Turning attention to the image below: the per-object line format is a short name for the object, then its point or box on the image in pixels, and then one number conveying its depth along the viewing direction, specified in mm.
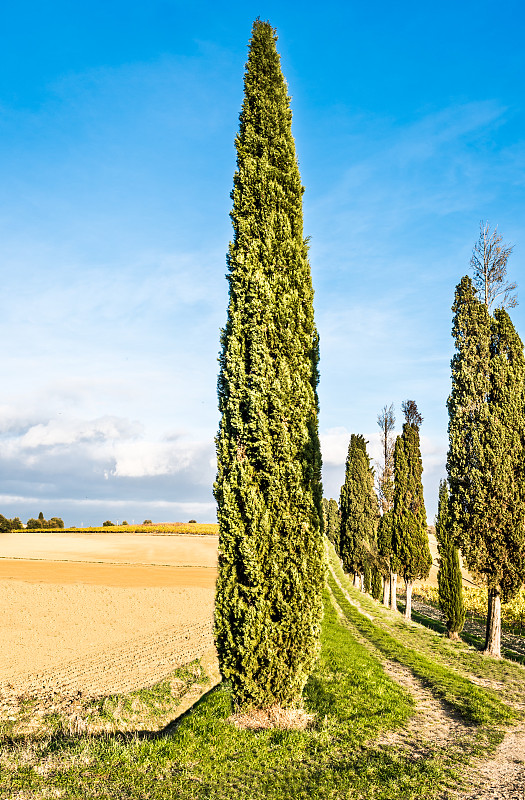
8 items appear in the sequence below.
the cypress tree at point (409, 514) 22875
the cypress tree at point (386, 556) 24484
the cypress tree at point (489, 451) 15289
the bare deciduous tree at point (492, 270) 17625
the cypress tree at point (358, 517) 33188
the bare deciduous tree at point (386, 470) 29391
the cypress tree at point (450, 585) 18203
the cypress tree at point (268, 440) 7770
